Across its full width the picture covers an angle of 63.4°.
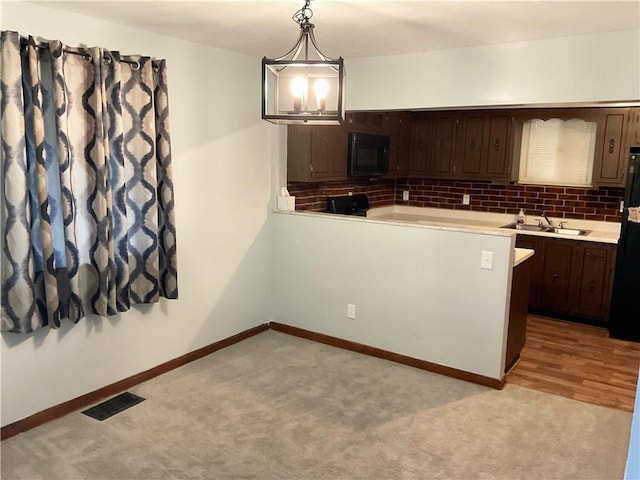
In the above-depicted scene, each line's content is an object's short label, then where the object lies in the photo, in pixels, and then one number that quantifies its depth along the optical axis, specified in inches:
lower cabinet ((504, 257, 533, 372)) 147.9
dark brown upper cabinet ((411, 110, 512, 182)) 219.3
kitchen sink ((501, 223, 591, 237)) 210.4
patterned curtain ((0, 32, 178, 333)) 106.1
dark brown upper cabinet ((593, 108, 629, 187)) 193.3
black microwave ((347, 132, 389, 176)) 196.4
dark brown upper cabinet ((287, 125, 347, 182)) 178.1
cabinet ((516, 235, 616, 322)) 193.3
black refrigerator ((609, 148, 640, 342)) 172.4
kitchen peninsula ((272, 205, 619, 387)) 143.8
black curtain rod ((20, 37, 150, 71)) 104.9
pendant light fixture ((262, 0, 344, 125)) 87.3
